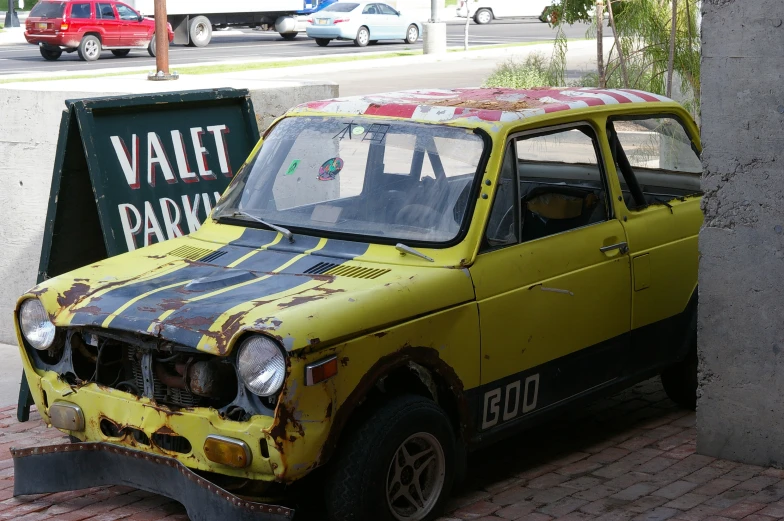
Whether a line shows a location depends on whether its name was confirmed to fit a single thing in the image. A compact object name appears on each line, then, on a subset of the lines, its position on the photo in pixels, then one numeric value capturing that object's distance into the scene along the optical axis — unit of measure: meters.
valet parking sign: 5.94
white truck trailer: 35.35
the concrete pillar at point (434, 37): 30.89
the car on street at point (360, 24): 35.69
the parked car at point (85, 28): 29.84
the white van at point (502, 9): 48.59
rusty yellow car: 4.16
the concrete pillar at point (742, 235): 5.09
